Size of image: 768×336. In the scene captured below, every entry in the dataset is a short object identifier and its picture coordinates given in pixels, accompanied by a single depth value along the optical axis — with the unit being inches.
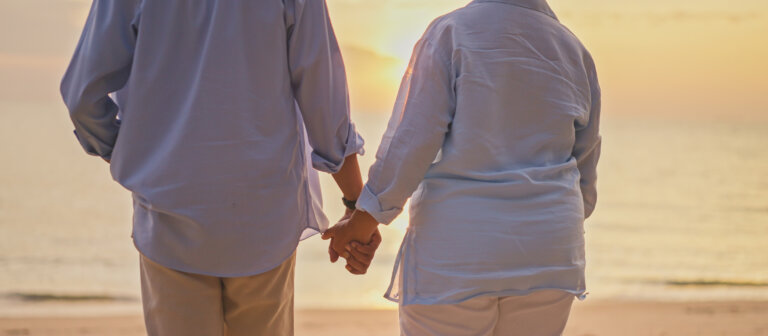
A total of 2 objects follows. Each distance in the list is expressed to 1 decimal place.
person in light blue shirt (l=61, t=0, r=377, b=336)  68.0
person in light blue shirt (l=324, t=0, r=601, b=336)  71.7
